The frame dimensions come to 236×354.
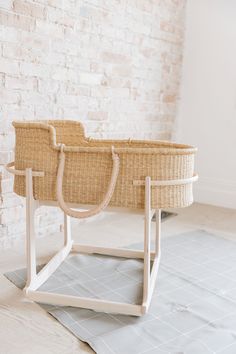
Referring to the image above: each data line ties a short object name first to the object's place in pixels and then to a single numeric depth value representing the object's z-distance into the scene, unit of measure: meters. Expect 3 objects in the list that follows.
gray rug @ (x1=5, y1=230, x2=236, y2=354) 1.31
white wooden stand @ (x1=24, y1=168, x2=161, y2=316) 1.44
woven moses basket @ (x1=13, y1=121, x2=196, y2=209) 1.43
